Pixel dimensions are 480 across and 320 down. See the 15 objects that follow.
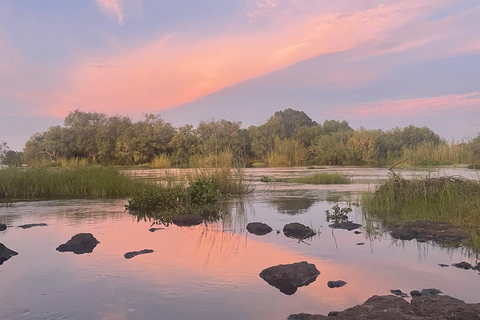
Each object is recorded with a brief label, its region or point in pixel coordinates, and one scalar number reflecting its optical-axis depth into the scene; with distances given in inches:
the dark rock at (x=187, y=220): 342.6
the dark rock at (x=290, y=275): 178.5
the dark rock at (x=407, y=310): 121.8
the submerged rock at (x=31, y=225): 317.4
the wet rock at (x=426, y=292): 162.4
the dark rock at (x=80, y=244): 245.4
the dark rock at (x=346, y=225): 309.0
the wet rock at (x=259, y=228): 293.8
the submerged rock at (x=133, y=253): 228.3
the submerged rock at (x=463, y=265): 200.2
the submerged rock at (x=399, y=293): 163.5
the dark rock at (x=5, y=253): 226.5
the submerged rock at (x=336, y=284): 176.1
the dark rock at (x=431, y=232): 261.1
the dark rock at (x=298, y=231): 280.7
